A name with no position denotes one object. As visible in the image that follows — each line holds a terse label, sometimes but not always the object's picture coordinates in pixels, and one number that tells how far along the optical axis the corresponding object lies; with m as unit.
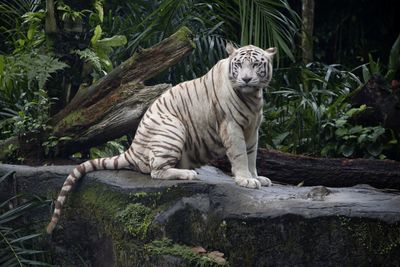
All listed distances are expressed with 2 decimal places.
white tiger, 10.81
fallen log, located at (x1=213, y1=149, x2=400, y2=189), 12.71
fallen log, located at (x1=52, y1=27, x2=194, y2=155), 12.98
